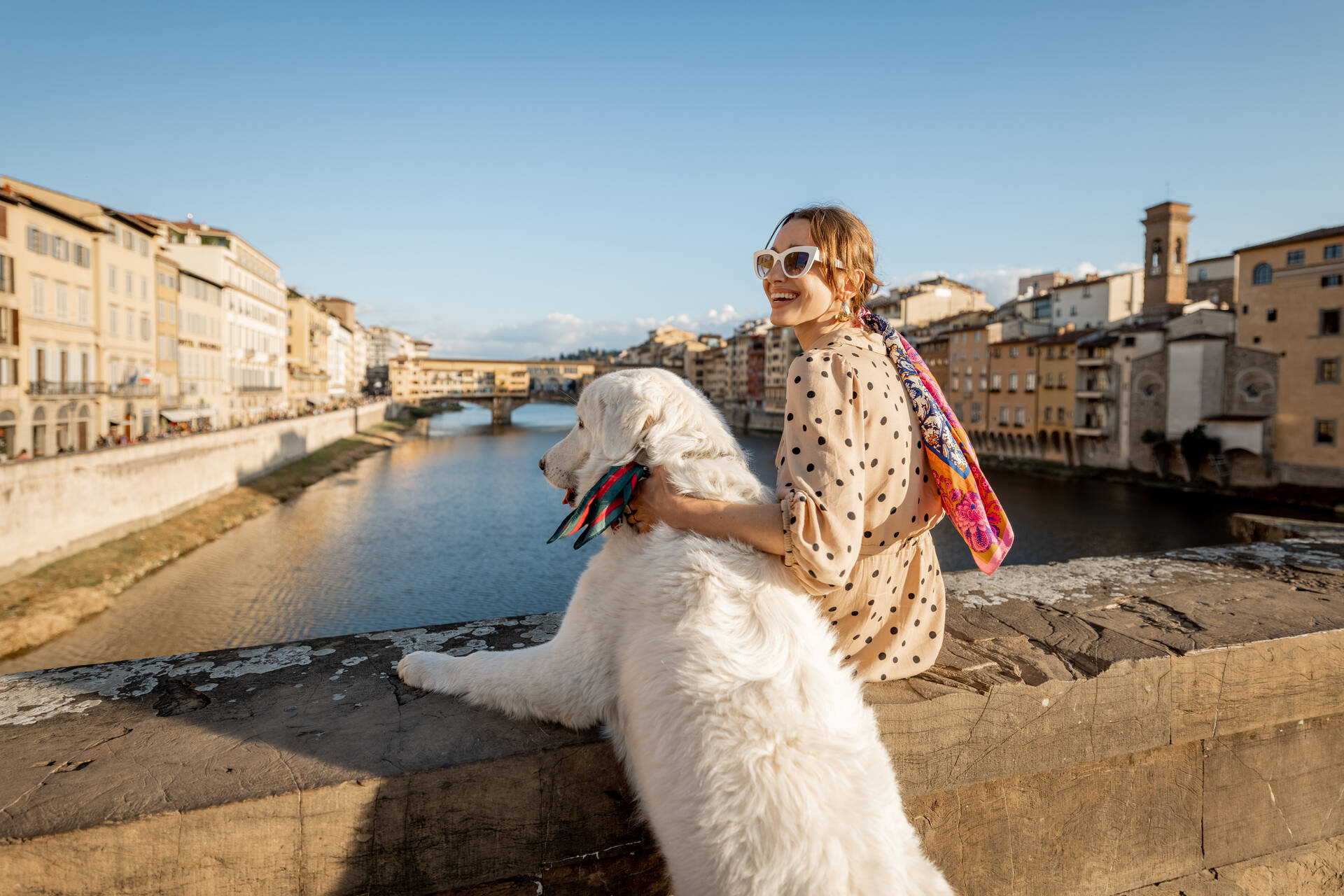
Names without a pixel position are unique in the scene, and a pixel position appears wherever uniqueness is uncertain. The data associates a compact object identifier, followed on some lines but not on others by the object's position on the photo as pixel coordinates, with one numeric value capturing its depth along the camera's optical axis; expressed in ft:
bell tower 127.85
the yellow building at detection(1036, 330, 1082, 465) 120.67
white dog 3.54
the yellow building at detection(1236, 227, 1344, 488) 88.22
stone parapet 4.24
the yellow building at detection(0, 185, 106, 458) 69.82
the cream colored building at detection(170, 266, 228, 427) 108.78
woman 4.52
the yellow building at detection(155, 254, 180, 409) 101.55
